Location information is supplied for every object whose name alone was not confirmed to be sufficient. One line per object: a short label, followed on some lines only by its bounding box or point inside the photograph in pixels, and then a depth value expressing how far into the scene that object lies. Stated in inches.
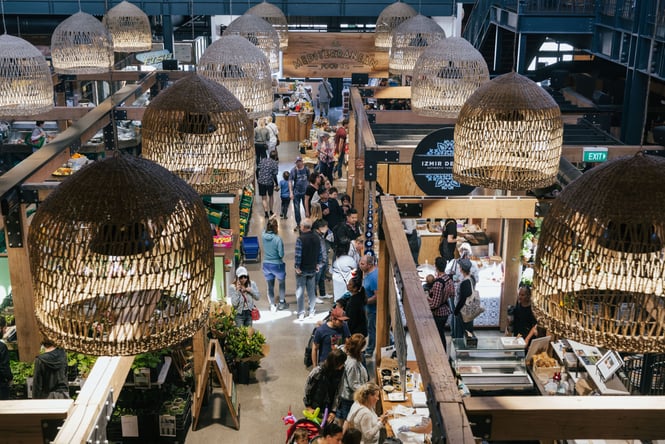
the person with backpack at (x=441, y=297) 340.8
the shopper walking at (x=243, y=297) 349.4
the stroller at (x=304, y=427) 256.7
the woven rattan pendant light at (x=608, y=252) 114.2
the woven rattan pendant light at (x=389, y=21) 466.3
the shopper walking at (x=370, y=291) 361.7
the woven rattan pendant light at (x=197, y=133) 188.2
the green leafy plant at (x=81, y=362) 290.8
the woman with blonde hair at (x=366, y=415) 250.1
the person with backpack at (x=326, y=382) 289.7
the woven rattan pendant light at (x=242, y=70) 257.6
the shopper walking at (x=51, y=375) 262.7
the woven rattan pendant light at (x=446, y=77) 291.9
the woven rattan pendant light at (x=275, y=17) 460.1
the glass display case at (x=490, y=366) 301.6
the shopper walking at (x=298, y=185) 536.4
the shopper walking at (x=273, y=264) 398.9
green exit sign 342.6
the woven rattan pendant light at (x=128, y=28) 455.0
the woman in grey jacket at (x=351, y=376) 280.4
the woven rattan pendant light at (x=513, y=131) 198.2
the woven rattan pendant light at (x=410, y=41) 388.2
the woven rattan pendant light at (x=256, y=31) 382.9
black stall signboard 338.6
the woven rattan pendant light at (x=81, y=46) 370.3
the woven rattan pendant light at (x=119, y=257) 111.4
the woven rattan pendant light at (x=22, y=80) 281.1
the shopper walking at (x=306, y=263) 394.9
